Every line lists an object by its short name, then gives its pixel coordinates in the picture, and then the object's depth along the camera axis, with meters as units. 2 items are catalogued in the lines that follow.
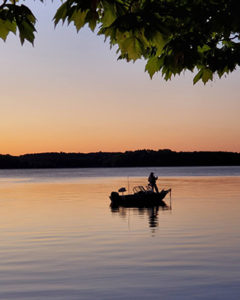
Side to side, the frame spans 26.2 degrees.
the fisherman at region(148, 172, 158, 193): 47.28
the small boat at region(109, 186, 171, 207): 47.84
